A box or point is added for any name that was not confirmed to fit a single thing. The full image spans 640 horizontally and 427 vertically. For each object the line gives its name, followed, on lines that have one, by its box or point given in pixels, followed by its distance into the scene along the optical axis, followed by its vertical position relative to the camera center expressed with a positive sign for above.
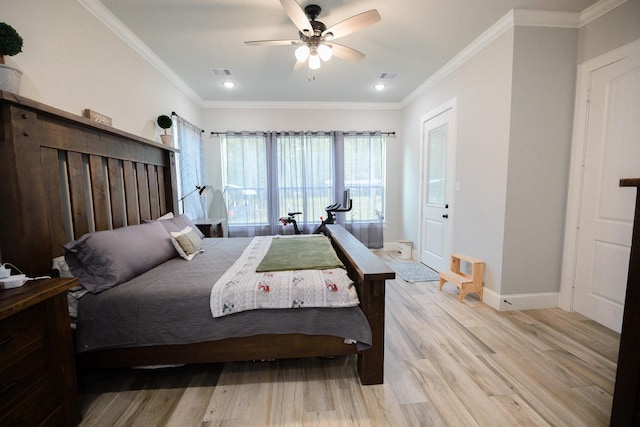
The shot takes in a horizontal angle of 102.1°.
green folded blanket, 1.77 -0.53
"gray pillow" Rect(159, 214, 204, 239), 2.44 -0.34
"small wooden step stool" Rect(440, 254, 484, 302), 2.70 -0.99
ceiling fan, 1.86 +1.23
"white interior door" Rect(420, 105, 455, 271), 3.30 -0.01
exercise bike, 4.02 -0.44
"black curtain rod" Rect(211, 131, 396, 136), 4.41 +0.95
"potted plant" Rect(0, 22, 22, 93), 1.27 +0.70
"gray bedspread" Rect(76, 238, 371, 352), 1.44 -0.75
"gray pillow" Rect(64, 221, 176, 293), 1.52 -0.42
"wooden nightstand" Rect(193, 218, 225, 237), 3.33 -0.48
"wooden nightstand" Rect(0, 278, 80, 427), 1.00 -0.72
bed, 1.34 -0.15
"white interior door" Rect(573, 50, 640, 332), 2.02 -0.07
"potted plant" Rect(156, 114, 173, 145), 2.88 +0.73
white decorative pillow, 2.16 -0.47
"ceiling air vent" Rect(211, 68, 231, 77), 3.20 +1.47
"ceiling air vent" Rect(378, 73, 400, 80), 3.43 +1.48
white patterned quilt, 1.47 -0.60
